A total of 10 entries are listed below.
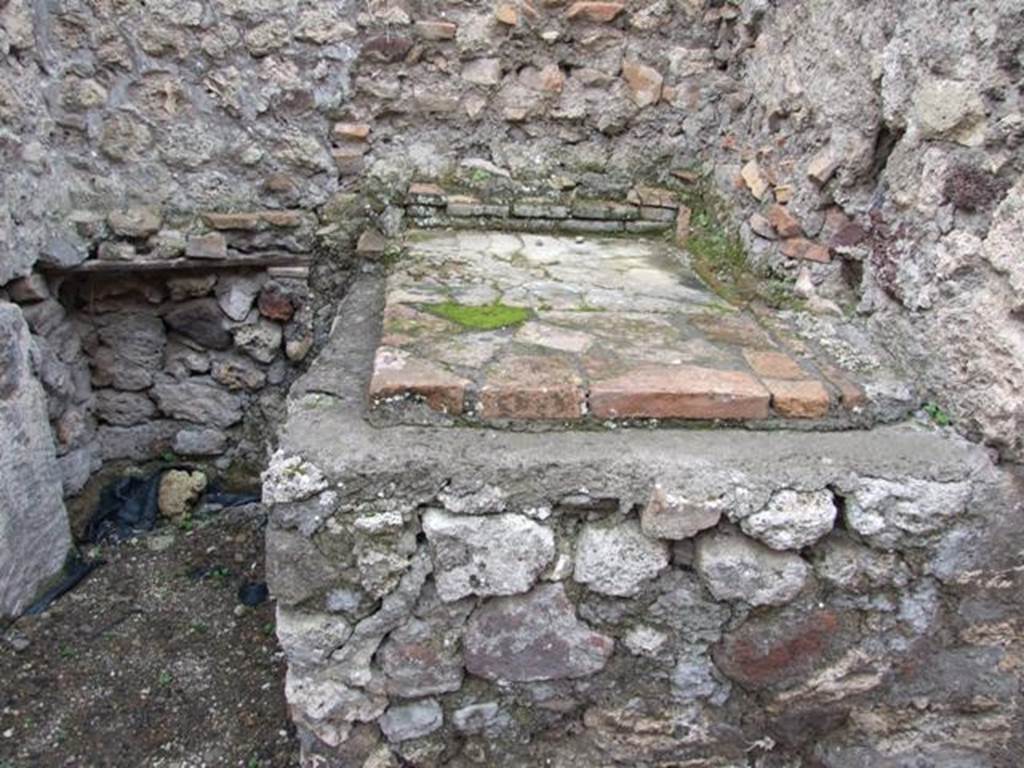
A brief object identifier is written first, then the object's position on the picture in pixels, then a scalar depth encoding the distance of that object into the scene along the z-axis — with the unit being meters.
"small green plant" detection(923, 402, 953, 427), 1.68
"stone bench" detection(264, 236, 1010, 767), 1.50
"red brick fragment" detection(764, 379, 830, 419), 1.66
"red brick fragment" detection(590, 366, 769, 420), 1.62
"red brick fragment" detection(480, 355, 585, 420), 1.60
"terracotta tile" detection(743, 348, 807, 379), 1.77
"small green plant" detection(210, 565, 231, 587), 2.70
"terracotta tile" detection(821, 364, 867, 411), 1.68
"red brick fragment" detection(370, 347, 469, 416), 1.60
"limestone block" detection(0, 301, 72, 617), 2.40
